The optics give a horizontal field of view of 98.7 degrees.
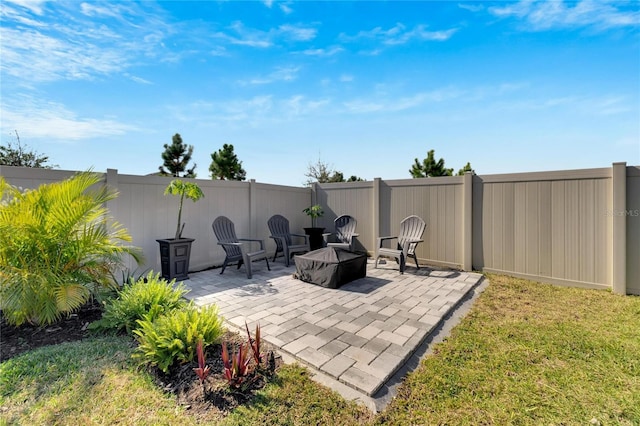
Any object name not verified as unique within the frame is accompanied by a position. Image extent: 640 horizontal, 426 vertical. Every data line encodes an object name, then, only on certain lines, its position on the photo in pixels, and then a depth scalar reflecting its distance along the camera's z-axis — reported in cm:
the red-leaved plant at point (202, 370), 178
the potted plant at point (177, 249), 442
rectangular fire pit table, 414
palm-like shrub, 248
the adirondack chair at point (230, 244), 471
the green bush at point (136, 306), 259
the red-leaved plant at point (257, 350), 203
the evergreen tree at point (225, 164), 1725
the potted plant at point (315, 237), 638
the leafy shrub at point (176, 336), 202
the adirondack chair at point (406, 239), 500
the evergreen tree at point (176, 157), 1767
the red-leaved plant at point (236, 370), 180
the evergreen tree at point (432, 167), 1662
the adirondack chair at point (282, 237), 563
